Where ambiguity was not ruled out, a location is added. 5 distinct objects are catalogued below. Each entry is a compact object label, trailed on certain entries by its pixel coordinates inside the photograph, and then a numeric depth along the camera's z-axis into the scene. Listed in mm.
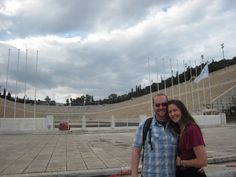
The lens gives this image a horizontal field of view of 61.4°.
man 2110
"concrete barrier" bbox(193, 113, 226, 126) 23743
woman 1995
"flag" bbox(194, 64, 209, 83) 26513
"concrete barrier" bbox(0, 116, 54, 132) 19289
